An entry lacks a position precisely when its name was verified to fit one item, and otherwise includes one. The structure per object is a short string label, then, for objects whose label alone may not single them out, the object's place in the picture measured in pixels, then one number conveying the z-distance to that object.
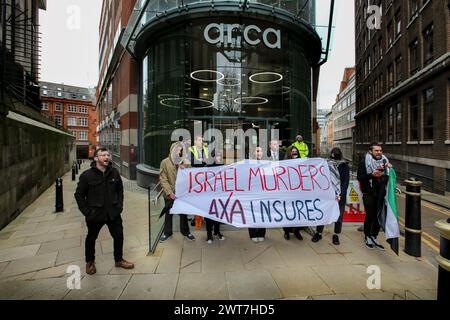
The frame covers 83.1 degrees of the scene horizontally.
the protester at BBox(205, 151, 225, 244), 5.38
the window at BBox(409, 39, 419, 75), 17.34
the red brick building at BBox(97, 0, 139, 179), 14.72
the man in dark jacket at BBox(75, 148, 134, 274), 3.85
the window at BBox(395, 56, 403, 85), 20.55
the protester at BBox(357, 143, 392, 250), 4.88
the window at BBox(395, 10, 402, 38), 20.22
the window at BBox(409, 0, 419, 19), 17.22
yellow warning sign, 6.37
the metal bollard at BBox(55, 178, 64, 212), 8.46
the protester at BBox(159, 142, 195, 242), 5.14
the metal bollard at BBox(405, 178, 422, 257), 4.58
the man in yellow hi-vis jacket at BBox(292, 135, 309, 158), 7.27
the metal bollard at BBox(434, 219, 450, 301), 2.46
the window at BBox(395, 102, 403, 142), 20.28
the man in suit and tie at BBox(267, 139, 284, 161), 5.97
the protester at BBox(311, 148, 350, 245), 5.33
